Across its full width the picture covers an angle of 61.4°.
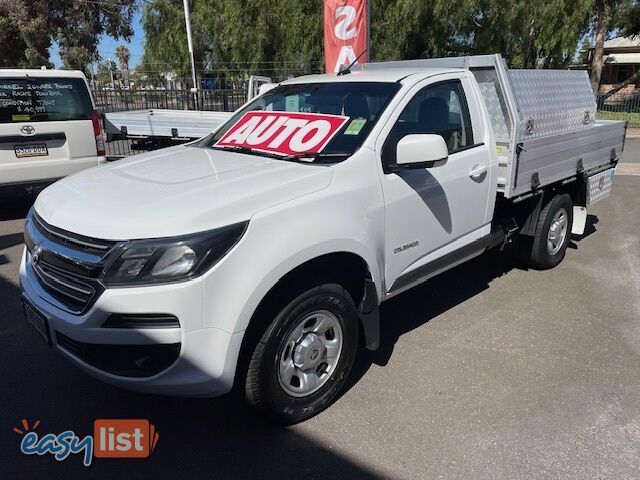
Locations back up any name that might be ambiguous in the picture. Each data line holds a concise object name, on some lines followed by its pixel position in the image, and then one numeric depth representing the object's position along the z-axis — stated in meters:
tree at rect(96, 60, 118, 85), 39.15
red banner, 8.44
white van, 6.66
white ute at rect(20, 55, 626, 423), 2.43
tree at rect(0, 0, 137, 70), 30.62
